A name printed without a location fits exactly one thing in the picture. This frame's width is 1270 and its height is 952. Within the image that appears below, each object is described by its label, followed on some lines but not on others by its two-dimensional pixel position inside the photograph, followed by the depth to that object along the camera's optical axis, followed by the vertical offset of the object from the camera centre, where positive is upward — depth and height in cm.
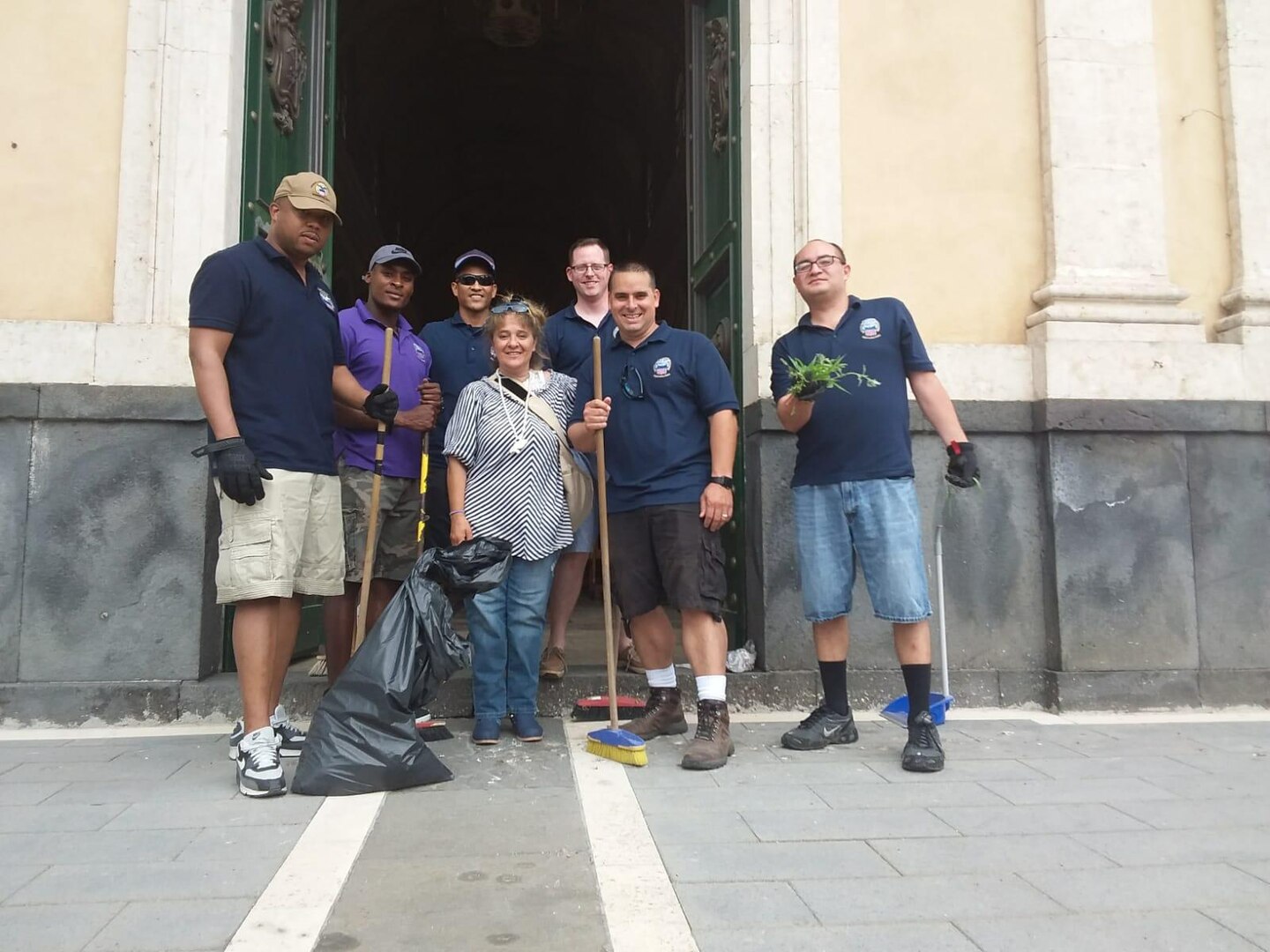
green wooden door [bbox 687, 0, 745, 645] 525 +212
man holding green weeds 374 +26
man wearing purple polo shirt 411 +39
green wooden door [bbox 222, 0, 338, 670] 502 +247
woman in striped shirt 392 +13
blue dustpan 389 -71
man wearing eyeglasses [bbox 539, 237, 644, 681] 452 +95
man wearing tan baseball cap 333 +36
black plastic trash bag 319 -56
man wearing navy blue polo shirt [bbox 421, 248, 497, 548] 452 +90
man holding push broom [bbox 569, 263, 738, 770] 376 +22
